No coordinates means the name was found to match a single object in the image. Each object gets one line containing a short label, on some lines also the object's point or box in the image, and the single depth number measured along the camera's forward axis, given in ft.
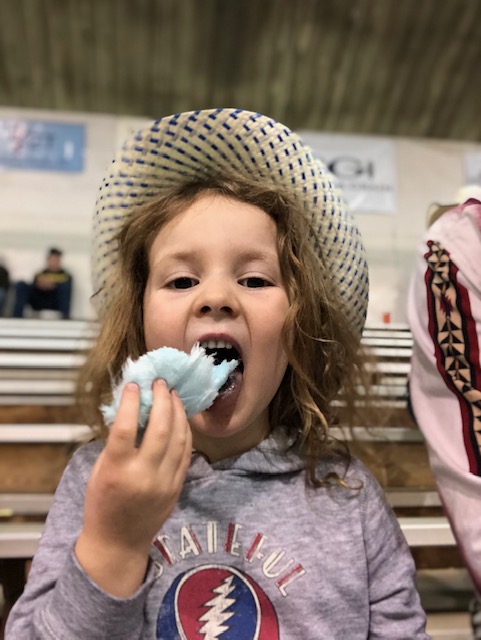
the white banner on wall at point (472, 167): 14.25
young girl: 1.83
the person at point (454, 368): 2.50
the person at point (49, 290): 13.61
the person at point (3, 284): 13.66
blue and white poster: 13.33
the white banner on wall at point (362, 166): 13.57
